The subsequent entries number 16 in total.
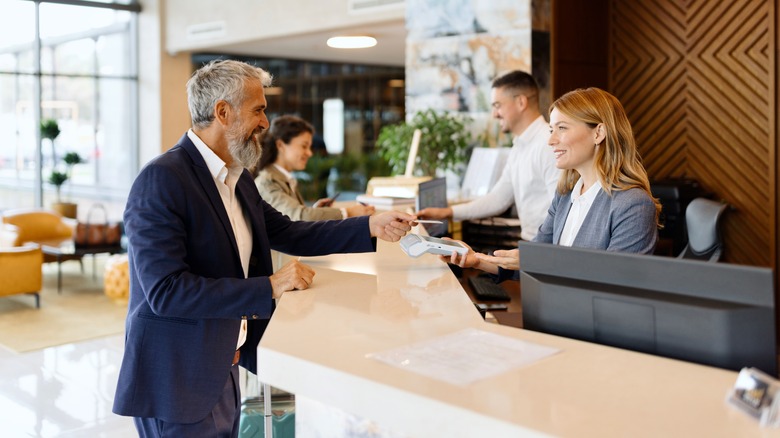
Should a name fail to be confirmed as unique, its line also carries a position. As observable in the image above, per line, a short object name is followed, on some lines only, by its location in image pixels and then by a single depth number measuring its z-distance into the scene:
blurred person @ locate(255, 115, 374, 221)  4.69
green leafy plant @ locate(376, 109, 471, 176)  7.31
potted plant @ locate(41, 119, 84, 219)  12.08
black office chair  4.36
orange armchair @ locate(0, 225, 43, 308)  8.28
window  12.30
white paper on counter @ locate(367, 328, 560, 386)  1.70
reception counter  1.44
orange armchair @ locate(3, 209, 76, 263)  10.33
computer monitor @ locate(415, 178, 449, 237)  4.50
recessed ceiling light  8.67
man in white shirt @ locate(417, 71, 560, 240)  4.77
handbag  9.71
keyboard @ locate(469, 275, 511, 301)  3.33
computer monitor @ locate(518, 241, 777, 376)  1.67
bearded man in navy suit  2.43
